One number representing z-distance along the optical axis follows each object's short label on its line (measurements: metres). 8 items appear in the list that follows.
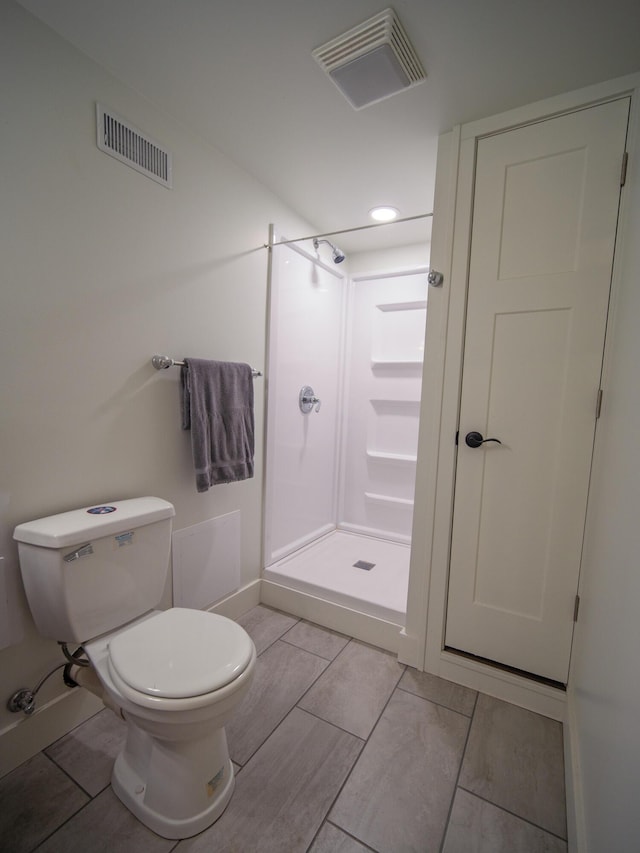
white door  1.34
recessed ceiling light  2.18
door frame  1.51
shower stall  2.19
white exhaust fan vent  1.12
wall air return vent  1.31
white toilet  0.98
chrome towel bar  1.51
